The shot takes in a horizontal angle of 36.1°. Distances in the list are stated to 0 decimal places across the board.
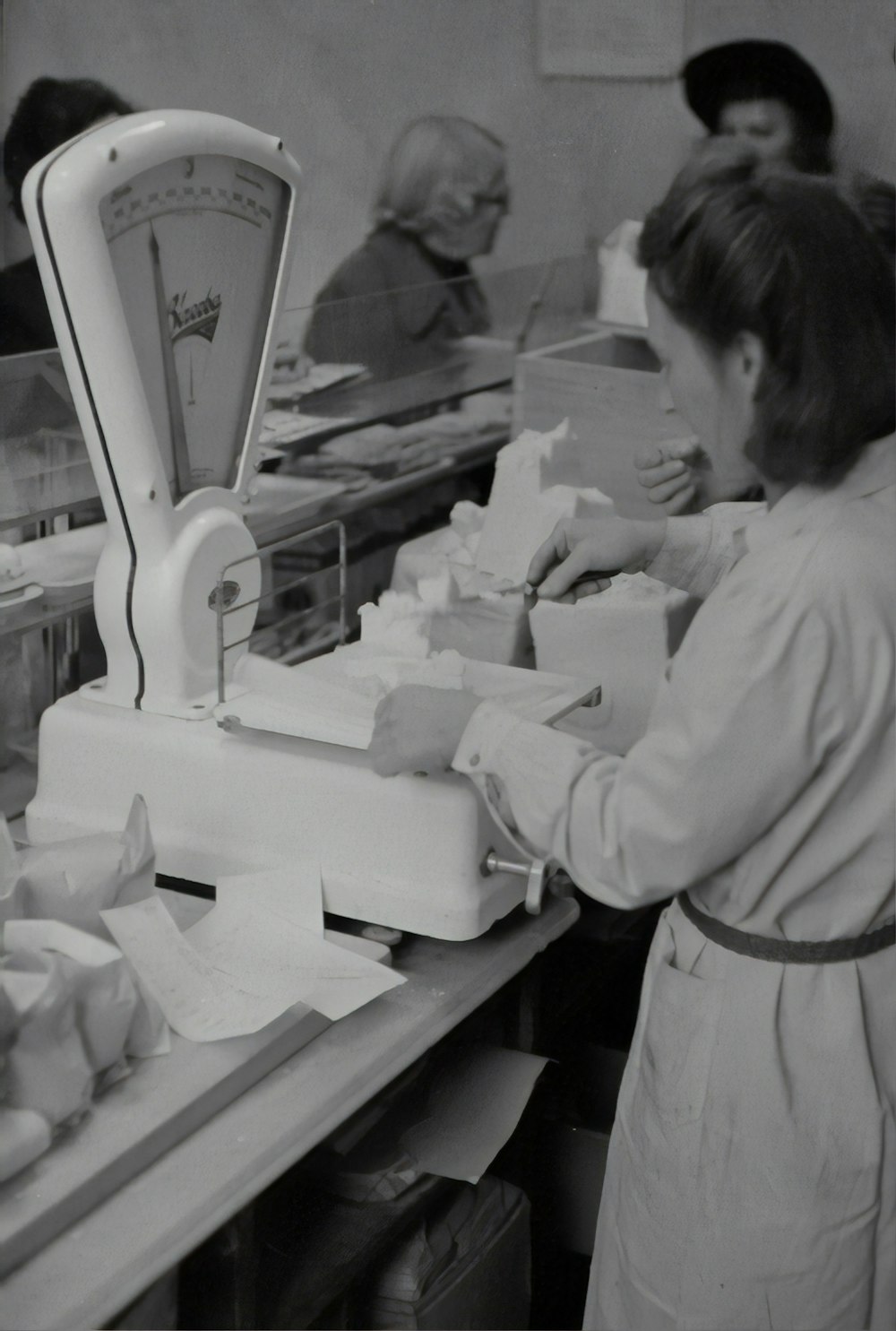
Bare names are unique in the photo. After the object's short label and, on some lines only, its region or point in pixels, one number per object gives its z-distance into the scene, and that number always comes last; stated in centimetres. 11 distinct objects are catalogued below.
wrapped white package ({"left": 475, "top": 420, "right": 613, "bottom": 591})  174
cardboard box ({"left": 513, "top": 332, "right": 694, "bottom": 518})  197
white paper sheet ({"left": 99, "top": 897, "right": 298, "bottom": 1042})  110
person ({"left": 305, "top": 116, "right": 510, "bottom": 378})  195
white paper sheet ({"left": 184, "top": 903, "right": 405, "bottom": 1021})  115
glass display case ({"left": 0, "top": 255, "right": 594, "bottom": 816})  156
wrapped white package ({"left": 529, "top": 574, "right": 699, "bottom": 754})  162
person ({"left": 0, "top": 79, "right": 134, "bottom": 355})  172
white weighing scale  119
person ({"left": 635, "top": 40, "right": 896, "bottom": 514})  155
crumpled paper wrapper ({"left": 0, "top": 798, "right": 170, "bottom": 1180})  96
